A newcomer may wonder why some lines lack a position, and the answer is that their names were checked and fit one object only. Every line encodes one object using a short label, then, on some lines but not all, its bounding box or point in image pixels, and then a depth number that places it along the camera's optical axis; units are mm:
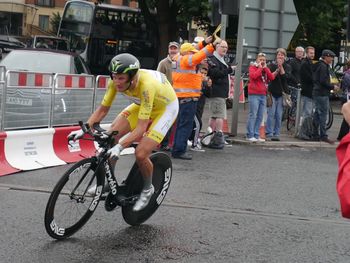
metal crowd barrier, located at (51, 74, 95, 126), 10688
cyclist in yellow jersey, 5840
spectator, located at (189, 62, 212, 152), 11898
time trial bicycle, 5594
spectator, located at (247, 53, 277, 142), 13000
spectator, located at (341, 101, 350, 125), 3104
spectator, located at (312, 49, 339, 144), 13586
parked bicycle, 16078
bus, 29641
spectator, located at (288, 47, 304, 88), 15828
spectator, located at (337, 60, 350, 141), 14586
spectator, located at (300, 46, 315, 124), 14203
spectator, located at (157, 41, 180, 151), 11633
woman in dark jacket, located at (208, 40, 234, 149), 11977
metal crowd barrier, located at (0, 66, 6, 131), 9359
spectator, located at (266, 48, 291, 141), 13539
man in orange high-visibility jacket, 10656
